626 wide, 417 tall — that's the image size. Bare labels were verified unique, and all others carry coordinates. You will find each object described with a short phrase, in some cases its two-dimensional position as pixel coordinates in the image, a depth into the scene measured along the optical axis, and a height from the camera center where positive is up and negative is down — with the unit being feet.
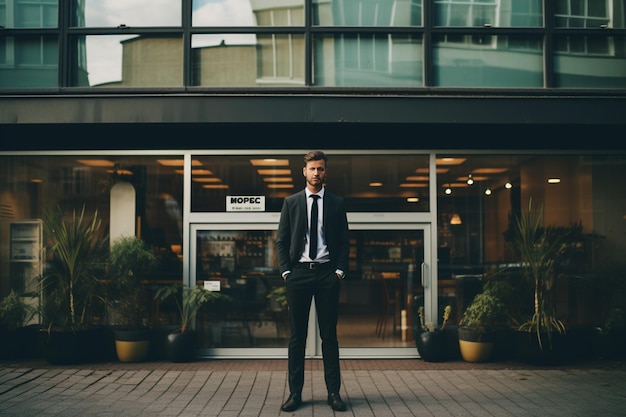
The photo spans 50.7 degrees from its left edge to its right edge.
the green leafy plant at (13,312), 26.63 -2.82
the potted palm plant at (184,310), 26.58 -2.86
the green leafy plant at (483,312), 26.25 -2.93
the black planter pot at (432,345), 26.86 -4.33
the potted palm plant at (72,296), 25.98 -2.18
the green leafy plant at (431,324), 27.45 -3.40
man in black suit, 19.07 -0.70
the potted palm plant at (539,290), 25.85 -2.06
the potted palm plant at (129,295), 26.73 -2.19
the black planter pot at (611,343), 27.35 -4.35
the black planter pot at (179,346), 26.53 -4.21
